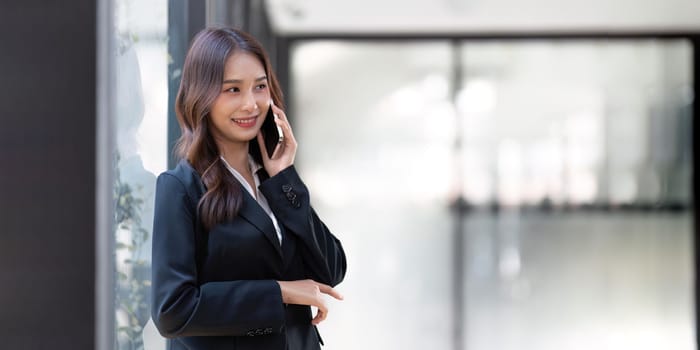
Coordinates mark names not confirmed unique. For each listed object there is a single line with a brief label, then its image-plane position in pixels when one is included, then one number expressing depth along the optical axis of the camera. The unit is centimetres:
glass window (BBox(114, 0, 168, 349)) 378
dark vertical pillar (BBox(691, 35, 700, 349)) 941
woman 328
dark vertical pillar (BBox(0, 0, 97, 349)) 321
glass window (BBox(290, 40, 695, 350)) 941
